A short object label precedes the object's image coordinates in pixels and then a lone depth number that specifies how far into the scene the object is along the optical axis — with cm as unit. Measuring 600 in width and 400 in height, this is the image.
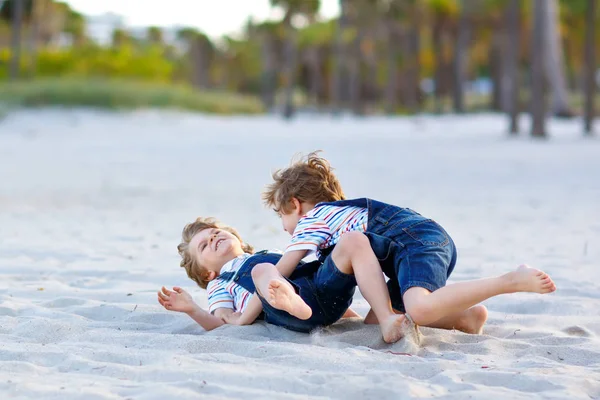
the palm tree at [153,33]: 9288
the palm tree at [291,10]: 4350
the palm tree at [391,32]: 4938
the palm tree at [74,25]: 6819
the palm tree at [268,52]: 5619
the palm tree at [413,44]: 4841
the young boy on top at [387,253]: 372
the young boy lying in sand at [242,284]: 394
